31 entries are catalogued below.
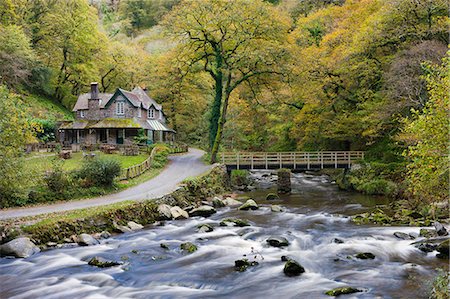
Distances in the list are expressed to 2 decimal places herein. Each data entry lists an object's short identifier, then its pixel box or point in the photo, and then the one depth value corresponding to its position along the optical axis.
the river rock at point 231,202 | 25.15
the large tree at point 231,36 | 33.16
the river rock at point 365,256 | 13.68
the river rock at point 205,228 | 17.78
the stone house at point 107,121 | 48.12
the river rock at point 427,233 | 15.65
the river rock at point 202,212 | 21.72
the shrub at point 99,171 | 23.64
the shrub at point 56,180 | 21.73
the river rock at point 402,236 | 15.66
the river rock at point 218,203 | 24.34
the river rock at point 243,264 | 12.94
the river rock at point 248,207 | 23.23
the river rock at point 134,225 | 18.41
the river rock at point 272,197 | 27.25
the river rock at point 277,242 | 15.30
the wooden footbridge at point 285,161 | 32.00
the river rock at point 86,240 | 15.49
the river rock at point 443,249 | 13.30
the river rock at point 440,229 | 15.77
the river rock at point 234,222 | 18.84
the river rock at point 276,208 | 22.58
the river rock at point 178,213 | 20.69
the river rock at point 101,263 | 13.08
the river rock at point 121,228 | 17.72
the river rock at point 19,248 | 14.04
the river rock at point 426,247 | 13.93
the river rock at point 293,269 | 12.27
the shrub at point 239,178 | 34.74
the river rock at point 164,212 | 20.45
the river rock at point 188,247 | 14.95
